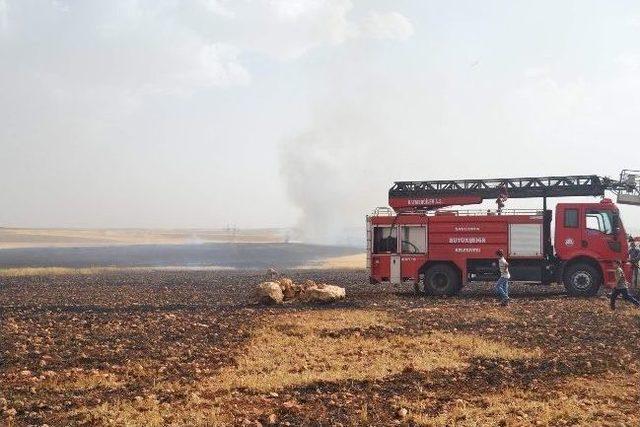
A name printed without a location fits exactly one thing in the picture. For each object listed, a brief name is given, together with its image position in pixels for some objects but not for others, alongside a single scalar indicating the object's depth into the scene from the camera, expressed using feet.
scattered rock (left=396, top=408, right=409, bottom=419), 25.07
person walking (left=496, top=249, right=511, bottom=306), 61.21
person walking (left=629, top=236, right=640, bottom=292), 68.44
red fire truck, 68.69
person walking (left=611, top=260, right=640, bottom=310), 56.49
